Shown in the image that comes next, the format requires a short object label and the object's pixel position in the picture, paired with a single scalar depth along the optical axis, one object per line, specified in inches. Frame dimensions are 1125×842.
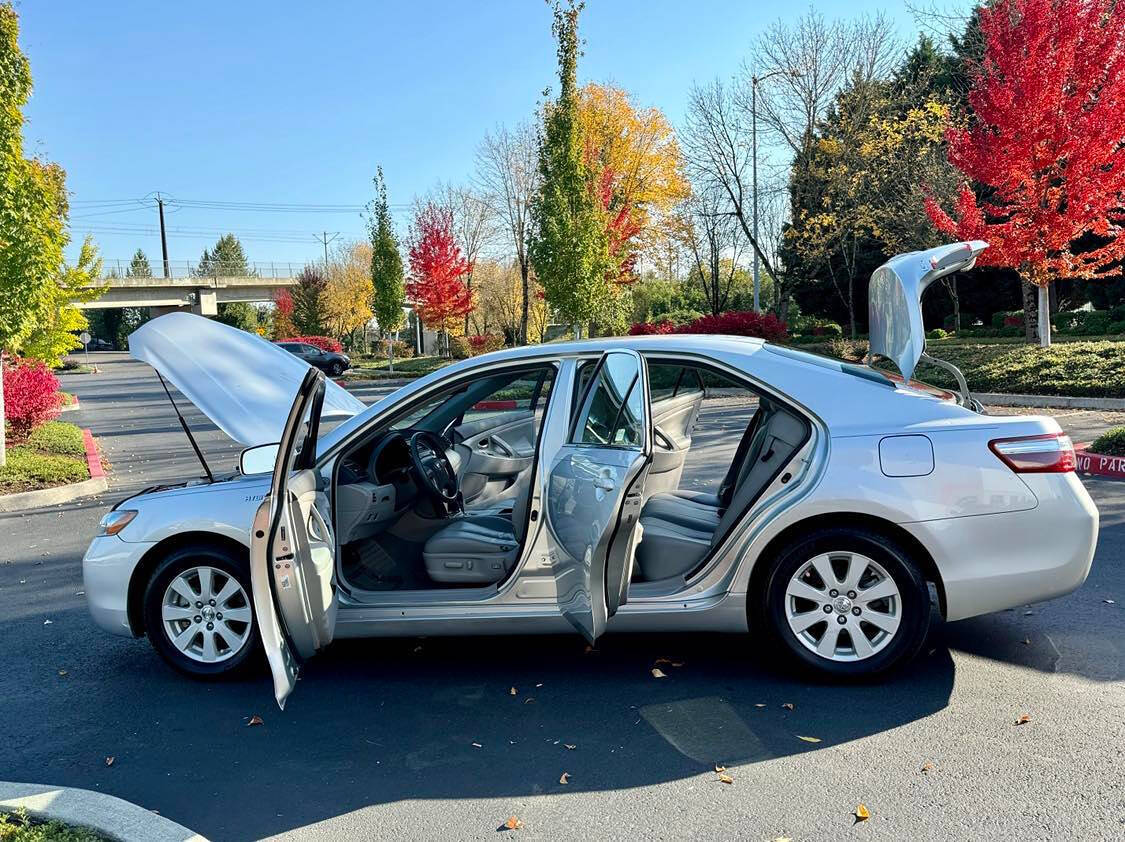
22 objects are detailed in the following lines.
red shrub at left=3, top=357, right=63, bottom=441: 562.6
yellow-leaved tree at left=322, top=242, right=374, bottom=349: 2258.9
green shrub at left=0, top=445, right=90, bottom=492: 424.8
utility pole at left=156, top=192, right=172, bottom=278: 3380.9
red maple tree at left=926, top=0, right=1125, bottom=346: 650.8
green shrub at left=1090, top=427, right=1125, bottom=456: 366.9
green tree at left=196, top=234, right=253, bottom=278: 4702.3
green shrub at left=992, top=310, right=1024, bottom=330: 1243.2
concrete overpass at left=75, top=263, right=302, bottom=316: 2632.9
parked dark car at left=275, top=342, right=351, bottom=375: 1533.0
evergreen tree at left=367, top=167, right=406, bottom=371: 1363.2
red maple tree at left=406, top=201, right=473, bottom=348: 1625.2
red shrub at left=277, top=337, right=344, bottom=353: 1941.4
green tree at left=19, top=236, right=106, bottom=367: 575.8
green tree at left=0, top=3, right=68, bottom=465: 441.4
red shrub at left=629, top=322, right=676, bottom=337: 1107.5
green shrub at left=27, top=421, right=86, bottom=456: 521.7
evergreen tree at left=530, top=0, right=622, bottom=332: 888.9
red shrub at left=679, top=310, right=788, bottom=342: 954.1
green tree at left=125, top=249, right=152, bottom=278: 2758.4
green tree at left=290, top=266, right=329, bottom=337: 2295.8
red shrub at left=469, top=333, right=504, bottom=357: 1690.5
